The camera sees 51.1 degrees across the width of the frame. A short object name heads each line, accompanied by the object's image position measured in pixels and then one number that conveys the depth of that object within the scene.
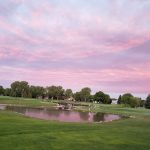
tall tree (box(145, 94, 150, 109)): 86.96
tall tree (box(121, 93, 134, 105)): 90.88
